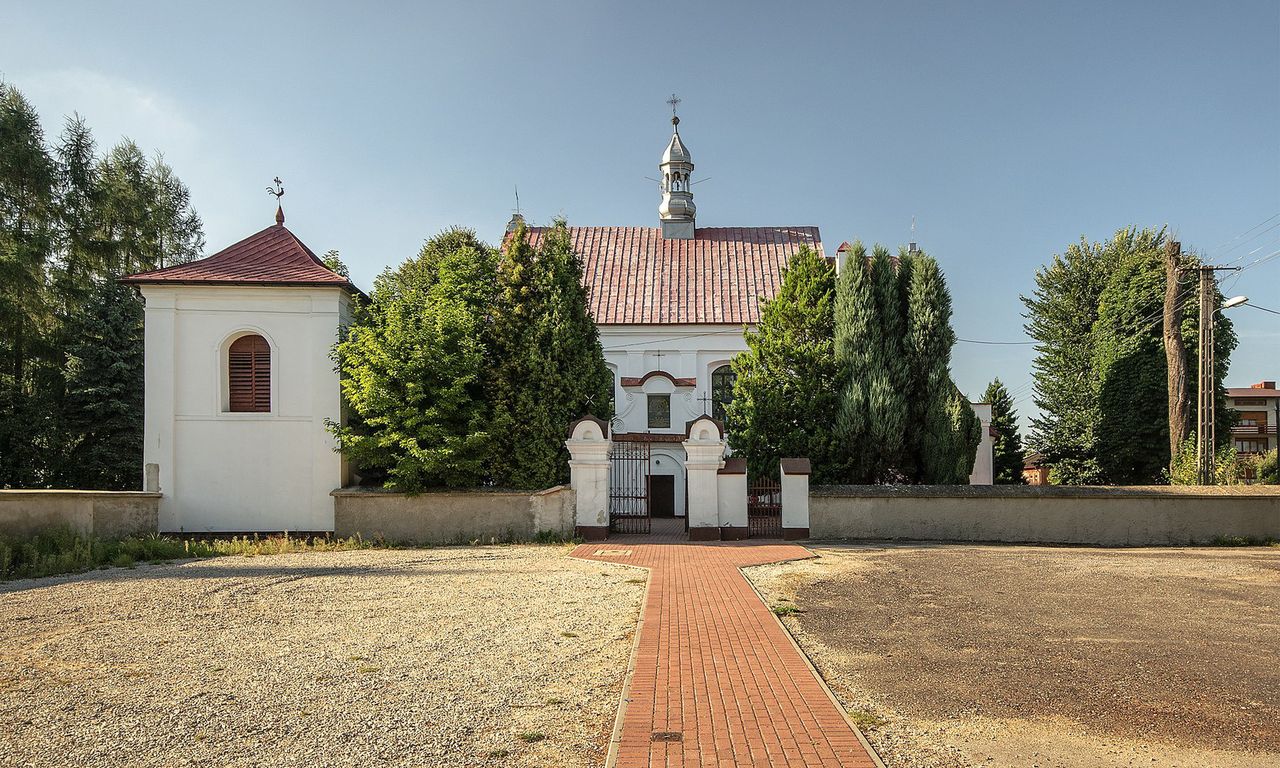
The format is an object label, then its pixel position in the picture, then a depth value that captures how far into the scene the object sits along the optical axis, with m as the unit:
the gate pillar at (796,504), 17.70
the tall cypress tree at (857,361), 19.44
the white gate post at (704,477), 17.67
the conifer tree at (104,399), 25.67
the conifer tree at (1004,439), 33.19
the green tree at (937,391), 19.06
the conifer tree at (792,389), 19.98
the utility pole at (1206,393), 21.45
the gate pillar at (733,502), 17.72
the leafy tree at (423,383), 16.98
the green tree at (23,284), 25.12
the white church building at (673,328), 28.06
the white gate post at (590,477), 17.94
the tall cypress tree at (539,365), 18.58
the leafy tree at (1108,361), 28.95
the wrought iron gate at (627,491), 19.55
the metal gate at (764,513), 18.02
